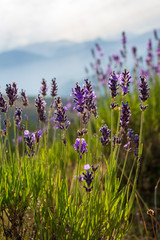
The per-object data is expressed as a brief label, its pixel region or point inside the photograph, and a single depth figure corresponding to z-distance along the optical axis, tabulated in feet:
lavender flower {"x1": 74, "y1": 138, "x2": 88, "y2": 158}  3.06
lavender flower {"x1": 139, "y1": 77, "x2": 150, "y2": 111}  3.06
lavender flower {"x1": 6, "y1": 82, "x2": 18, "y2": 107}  3.12
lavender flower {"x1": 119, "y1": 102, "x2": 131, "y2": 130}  3.08
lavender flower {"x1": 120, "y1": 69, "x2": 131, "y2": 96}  3.09
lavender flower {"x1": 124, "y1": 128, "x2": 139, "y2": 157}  3.26
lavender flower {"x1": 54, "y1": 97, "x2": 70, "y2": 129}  3.04
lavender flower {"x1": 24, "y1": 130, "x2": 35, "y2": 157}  3.07
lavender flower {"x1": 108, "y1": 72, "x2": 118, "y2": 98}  3.06
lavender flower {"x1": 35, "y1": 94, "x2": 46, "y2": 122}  3.24
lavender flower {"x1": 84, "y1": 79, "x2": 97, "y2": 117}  3.06
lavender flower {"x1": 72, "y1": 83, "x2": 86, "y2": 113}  2.90
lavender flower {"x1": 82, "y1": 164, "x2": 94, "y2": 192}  2.93
